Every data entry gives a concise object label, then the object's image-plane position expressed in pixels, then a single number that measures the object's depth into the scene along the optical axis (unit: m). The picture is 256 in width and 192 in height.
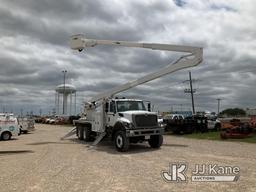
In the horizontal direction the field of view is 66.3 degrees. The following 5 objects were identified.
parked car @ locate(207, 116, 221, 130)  18.43
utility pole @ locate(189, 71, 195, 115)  34.86
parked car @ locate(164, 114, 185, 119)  17.95
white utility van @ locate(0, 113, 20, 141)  14.39
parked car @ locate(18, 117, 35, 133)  19.18
